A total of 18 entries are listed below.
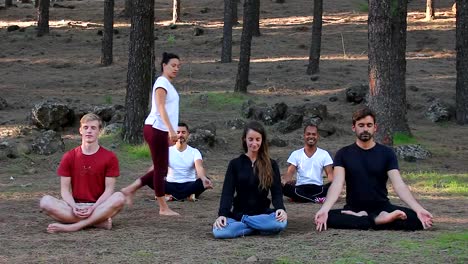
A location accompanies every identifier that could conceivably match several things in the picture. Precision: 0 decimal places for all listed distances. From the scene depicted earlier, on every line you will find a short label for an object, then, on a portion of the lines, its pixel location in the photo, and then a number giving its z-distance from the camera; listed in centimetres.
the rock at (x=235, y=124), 1725
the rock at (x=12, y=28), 3438
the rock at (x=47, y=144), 1403
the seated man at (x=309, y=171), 1018
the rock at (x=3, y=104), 1973
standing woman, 873
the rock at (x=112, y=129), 1582
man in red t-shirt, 816
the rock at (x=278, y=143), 1562
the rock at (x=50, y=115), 1647
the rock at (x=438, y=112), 1939
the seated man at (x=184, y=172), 1028
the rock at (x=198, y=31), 3256
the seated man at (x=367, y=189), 779
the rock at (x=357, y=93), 2019
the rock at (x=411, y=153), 1423
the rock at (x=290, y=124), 1706
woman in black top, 778
